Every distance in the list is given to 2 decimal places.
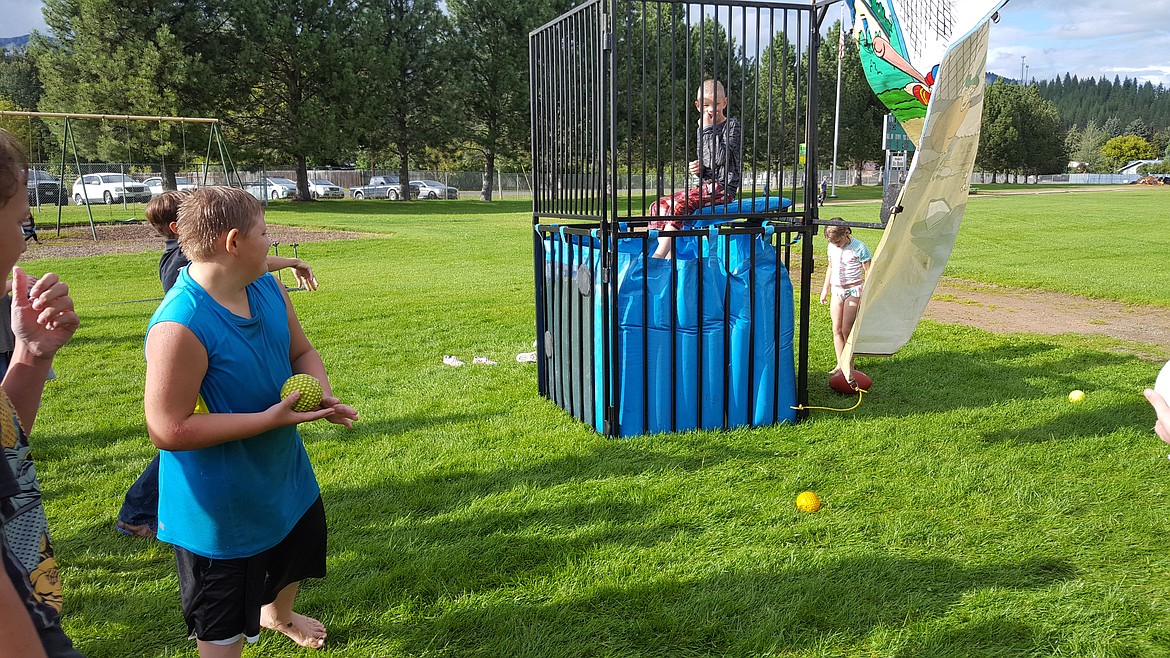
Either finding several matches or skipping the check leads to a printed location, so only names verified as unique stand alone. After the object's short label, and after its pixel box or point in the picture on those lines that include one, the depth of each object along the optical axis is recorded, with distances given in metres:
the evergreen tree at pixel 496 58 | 44.69
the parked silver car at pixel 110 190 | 27.08
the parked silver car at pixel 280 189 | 40.20
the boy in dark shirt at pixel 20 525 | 1.26
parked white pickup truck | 45.78
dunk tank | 4.81
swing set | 16.04
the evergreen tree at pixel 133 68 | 31.31
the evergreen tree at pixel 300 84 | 35.31
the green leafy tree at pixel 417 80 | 41.00
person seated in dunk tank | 5.06
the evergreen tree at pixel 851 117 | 52.34
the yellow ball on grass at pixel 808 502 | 4.00
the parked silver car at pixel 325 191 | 43.31
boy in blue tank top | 2.10
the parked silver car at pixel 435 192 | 47.97
